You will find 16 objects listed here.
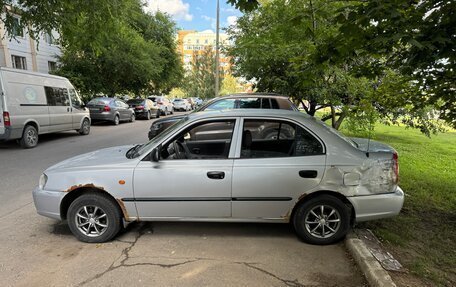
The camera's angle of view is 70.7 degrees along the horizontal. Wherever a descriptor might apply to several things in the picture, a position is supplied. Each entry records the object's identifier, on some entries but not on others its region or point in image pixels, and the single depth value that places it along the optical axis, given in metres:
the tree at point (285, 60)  8.15
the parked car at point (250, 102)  8.22
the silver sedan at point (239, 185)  3.86
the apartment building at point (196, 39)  108.93
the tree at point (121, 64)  21.84
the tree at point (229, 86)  63.89
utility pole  23.36
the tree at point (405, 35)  3.20
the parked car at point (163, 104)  27.55
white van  9.52
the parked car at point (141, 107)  22.72
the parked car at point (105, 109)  17.91
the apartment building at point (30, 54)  22.66
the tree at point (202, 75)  76.75
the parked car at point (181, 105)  38.66
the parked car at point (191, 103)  44.19
